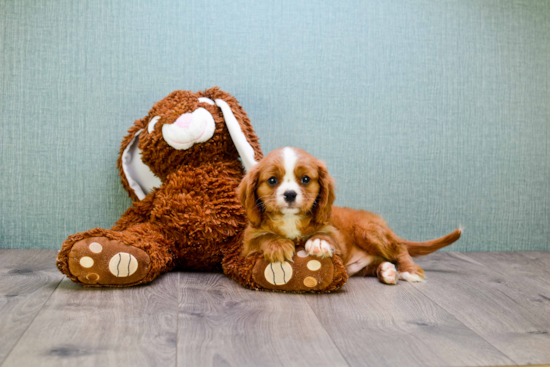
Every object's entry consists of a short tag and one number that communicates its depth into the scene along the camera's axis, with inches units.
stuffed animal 55.4
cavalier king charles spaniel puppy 55.6
